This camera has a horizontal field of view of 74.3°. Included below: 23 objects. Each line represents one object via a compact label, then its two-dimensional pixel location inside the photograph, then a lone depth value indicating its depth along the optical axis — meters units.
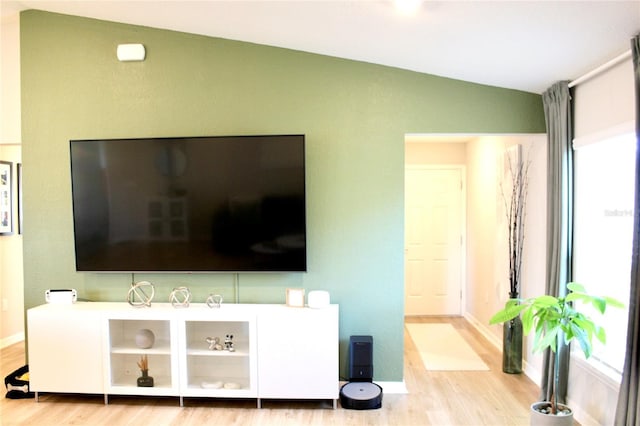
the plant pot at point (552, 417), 2.38
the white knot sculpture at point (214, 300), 3.29
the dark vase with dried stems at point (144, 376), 3.19
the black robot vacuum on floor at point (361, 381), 3.04
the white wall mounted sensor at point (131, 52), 3.37
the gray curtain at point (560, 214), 2.90
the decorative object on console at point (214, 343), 3.22
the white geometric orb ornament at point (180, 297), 3.29
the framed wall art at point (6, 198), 4.34
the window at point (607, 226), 2.57
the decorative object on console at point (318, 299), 3.13
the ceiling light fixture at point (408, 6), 2.23
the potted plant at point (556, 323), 2.27
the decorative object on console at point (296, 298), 3.19
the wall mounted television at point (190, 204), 3.19
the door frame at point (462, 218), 5.68
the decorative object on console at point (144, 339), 3.21
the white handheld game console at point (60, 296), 3.32
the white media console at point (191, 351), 3.05
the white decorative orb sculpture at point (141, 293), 3.38
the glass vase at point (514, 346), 3.66
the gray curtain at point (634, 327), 2.15
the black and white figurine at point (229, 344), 3.20
